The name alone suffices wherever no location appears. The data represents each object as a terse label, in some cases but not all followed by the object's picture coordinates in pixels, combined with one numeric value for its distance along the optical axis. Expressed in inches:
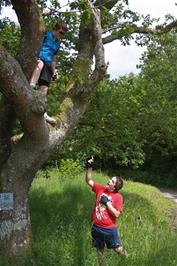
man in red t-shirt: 219.8
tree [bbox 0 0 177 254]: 205.5
